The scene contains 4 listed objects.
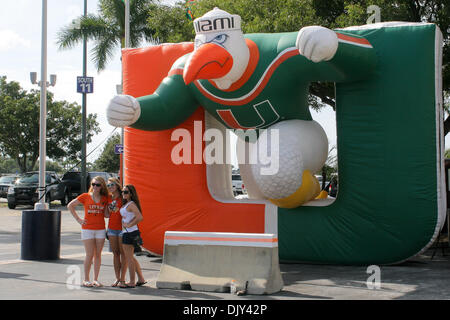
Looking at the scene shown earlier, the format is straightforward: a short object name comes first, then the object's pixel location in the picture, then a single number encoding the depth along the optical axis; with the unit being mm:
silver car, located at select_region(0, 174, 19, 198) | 28719
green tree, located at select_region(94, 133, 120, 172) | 55119
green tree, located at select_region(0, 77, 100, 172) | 33594
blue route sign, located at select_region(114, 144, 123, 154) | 18125
